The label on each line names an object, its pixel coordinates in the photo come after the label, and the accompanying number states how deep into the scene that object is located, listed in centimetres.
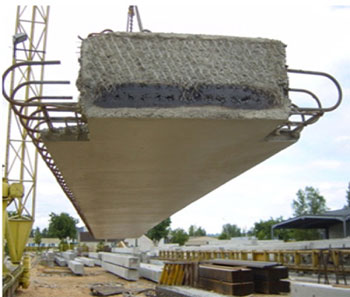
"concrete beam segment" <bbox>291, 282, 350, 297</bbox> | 721
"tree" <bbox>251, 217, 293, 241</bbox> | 5641
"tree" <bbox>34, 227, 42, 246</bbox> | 6712
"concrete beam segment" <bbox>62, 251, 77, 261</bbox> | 3017
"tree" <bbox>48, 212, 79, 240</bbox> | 5456
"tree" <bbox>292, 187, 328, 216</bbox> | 5531
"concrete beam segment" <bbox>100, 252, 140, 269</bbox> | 1923
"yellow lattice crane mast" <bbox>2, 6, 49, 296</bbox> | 894
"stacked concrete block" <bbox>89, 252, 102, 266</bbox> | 3075
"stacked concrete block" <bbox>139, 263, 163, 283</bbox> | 1767
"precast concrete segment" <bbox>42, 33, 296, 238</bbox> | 192
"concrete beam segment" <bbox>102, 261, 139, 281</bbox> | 1897
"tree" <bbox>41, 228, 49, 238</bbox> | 9510
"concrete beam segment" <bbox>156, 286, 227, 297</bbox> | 1056
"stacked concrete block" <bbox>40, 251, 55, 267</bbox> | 3216
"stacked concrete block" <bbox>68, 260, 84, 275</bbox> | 2289
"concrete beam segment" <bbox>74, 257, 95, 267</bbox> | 2890
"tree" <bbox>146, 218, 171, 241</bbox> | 5036
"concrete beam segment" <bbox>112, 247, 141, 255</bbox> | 2907
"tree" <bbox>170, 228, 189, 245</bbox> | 6266
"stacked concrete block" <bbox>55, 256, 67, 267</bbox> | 3093
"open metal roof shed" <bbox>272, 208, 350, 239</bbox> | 2375
